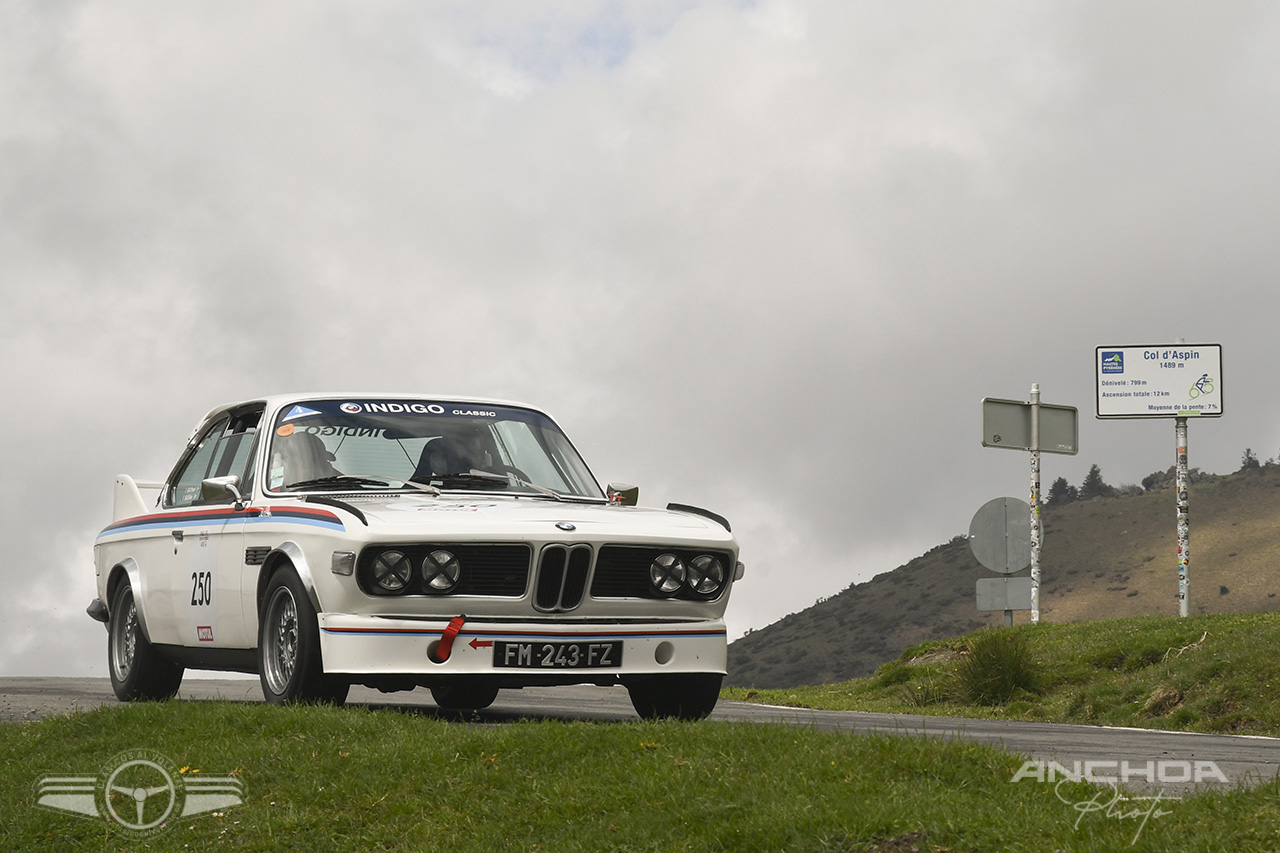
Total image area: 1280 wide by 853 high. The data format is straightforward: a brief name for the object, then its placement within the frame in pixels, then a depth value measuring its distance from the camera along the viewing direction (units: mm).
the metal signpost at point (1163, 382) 28219
